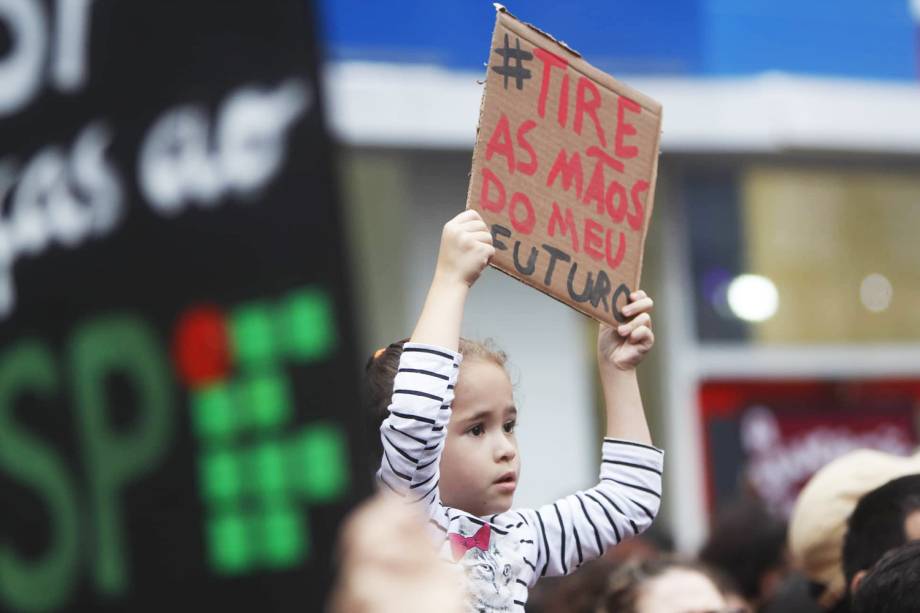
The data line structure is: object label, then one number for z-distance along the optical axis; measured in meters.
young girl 5.95
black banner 5.53
